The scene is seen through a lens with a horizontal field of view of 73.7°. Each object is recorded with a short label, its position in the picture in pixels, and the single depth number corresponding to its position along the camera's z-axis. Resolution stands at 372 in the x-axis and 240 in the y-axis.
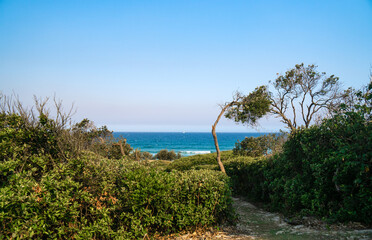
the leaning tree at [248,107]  12.96
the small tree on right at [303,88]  19.12
